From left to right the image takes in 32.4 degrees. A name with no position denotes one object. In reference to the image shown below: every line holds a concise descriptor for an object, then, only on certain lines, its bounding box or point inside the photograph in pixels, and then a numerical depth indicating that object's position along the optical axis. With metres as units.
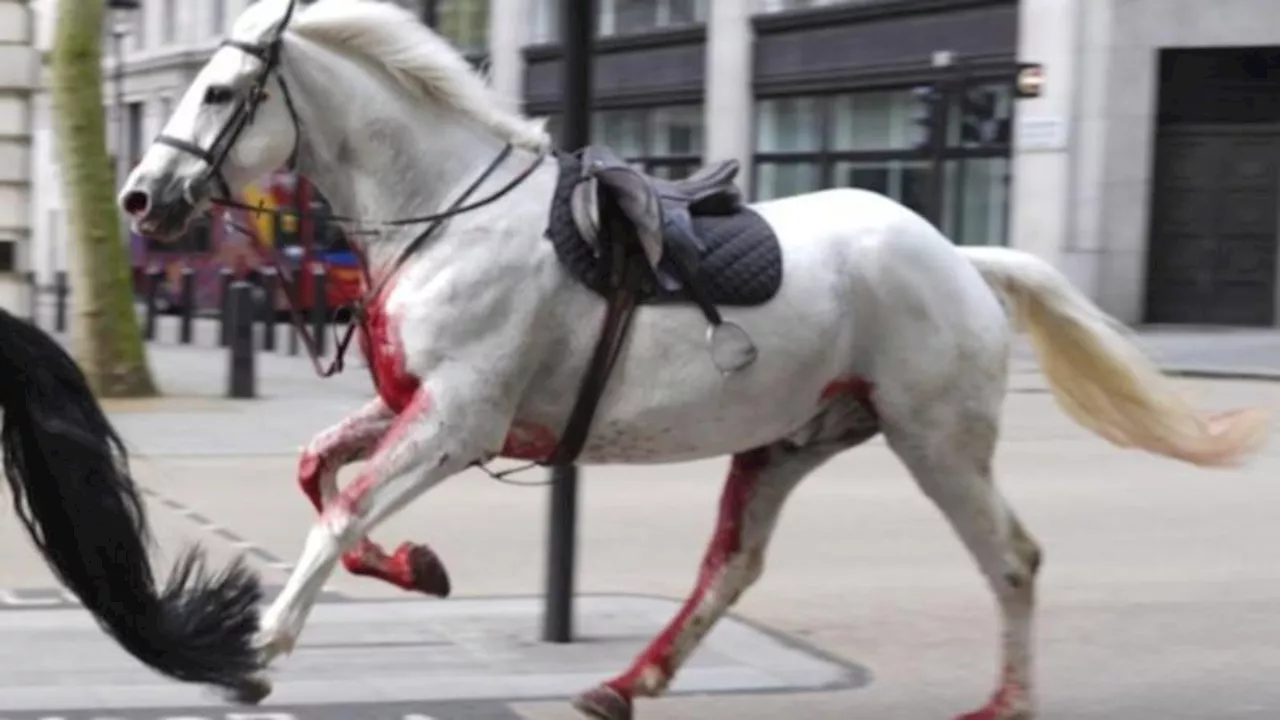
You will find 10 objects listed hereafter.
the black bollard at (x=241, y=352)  19.23
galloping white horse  5.51
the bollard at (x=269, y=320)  26.81
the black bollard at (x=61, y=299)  32.97
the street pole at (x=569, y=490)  7.55
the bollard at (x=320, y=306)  20.55
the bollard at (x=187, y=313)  30.72
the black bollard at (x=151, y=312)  32.12
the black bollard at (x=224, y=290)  22.88
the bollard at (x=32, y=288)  27.53
